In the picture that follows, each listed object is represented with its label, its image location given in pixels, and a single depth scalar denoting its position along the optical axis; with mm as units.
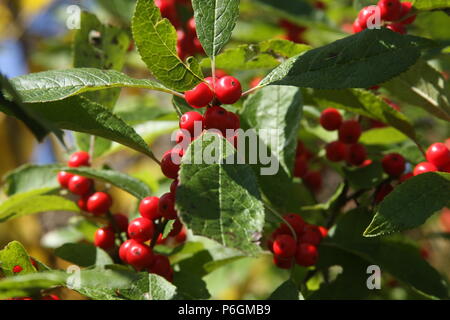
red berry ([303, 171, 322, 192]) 436
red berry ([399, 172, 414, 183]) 366
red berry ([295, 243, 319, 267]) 349
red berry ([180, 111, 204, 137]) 314
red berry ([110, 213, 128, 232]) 370
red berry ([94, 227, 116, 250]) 358
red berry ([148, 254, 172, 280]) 337
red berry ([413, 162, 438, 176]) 337
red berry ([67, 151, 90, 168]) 377
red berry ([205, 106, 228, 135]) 312
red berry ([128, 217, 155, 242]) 333
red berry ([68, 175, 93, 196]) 374
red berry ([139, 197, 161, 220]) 335
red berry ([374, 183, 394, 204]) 371
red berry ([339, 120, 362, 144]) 380
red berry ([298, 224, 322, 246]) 353
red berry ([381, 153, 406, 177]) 369
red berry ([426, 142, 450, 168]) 336
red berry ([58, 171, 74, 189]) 380
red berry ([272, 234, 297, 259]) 347
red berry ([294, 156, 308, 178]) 420
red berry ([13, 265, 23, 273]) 321
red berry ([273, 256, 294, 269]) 359
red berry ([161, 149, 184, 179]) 312
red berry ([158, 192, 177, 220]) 316
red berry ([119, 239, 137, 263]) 334
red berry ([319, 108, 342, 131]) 384
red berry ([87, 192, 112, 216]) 370
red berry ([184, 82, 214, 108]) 314
